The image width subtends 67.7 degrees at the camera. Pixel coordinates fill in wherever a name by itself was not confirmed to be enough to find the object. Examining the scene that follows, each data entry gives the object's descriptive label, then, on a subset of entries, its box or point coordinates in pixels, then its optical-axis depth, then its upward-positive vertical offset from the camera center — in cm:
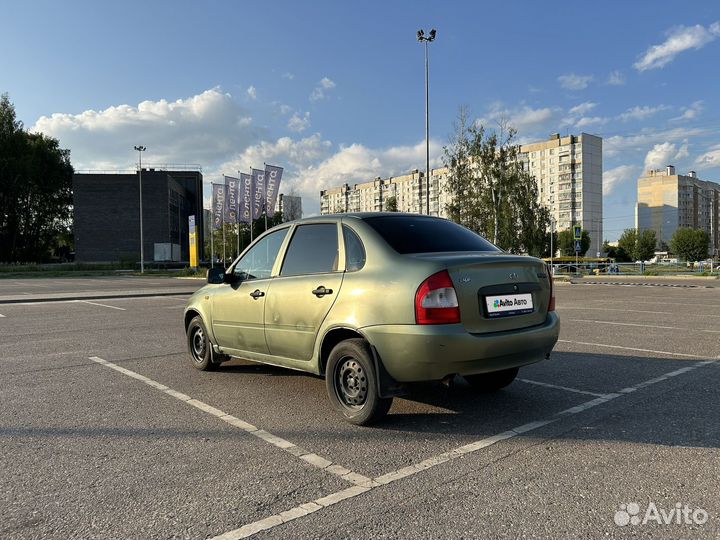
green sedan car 388 -39
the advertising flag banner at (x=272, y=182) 4150 +603
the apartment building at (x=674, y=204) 13962 +1374
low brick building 7125 +630
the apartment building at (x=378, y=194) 13638 +1819
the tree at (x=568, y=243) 9369 +239
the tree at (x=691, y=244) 8744 +178
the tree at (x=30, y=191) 6694 +940
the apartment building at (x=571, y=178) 10738 +1605
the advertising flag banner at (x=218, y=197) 4913 +576
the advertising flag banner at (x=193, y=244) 4292 +136
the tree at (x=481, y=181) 3747 +536
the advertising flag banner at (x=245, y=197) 4319 +508
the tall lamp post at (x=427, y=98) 2836 +866
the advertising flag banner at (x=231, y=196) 4628 +555
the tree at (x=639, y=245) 9144 +195
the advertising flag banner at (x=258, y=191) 4234 +544
